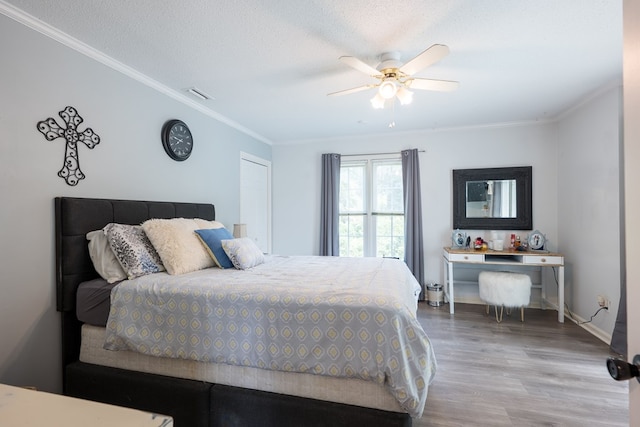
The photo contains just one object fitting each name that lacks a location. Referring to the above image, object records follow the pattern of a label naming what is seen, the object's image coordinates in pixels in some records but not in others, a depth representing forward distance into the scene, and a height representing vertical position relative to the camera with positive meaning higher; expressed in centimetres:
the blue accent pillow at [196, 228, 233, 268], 242 -28
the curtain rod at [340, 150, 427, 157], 463 +92
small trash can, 420 -116
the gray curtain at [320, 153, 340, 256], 479 +12
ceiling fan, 210 +103
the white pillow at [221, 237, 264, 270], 238 -33
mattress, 191 -57
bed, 152 -96
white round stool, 346 -92
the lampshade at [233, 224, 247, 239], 370 -21
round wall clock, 293 +75
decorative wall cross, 201 +54
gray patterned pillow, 201 -26
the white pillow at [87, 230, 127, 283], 202 -31
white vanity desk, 352 -60
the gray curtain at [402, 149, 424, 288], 441 -8
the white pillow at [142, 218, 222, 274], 214 -24
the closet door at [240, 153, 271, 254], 438 +23
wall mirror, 414 +18
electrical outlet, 297 -91
